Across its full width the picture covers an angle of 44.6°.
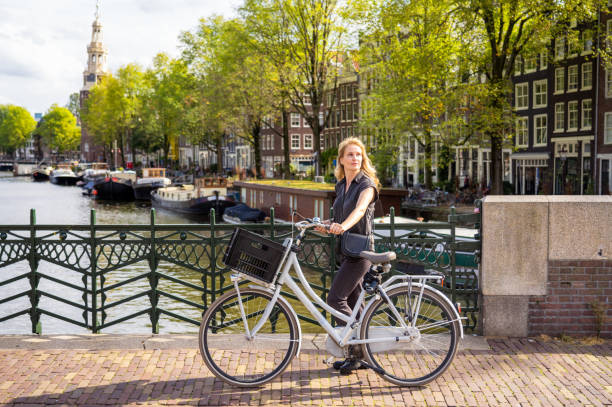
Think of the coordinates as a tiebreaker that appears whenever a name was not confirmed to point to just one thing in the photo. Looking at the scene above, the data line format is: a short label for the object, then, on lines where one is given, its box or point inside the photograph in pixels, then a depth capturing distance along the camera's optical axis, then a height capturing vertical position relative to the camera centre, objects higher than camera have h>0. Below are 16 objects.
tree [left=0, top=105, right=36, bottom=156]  131.25 +5.53
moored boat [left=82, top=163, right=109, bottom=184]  72.45 -1.64
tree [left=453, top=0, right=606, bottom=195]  25.22 +4.22
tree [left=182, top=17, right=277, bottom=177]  36.59 +3.94
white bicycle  5.08 -1.18
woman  5.36 -0.42
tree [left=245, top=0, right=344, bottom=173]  33.91 +5.27
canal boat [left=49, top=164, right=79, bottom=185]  85.56 -2.21
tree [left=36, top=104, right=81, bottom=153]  118.75 +4.70
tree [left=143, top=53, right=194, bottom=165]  53.31 +4.62
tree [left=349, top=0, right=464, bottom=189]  28.25 +3.46
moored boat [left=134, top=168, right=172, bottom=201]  58.00 -2.21
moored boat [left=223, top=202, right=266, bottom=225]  33.66 -2.75
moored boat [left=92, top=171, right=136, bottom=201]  60.06 -2.63
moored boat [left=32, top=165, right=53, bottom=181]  95.56 -2.03
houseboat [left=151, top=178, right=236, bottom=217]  41.22 -2.55
